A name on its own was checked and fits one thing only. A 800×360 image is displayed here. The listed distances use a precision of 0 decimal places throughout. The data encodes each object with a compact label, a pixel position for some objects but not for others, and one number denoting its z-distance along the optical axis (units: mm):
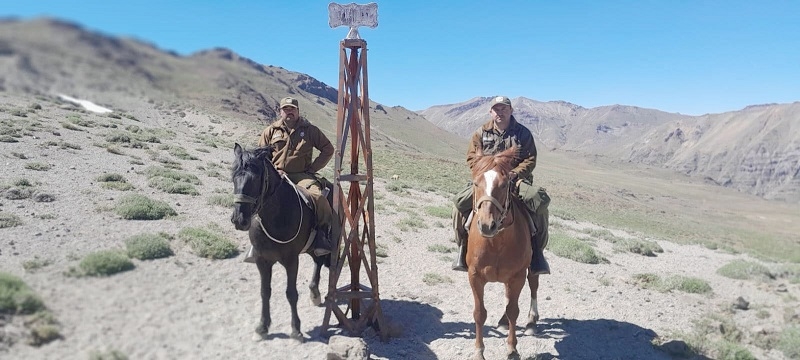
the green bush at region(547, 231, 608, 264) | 12463
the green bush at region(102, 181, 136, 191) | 12840
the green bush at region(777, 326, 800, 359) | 6386
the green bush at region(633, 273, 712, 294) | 9462
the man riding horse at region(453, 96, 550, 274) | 6195
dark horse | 5059
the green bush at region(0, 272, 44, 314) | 2357
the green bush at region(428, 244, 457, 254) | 12453
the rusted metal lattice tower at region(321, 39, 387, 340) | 6152
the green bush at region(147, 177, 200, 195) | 13805
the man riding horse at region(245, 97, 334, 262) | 6406
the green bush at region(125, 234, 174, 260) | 4832
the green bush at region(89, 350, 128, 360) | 2513
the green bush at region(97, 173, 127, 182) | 13547
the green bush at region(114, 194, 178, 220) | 10172
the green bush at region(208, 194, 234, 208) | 13273
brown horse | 4953
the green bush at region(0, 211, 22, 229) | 7853
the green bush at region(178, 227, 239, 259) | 8688
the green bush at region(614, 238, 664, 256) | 14641
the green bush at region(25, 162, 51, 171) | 13303
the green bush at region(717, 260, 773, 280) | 10383
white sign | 5980
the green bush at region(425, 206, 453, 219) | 17766
